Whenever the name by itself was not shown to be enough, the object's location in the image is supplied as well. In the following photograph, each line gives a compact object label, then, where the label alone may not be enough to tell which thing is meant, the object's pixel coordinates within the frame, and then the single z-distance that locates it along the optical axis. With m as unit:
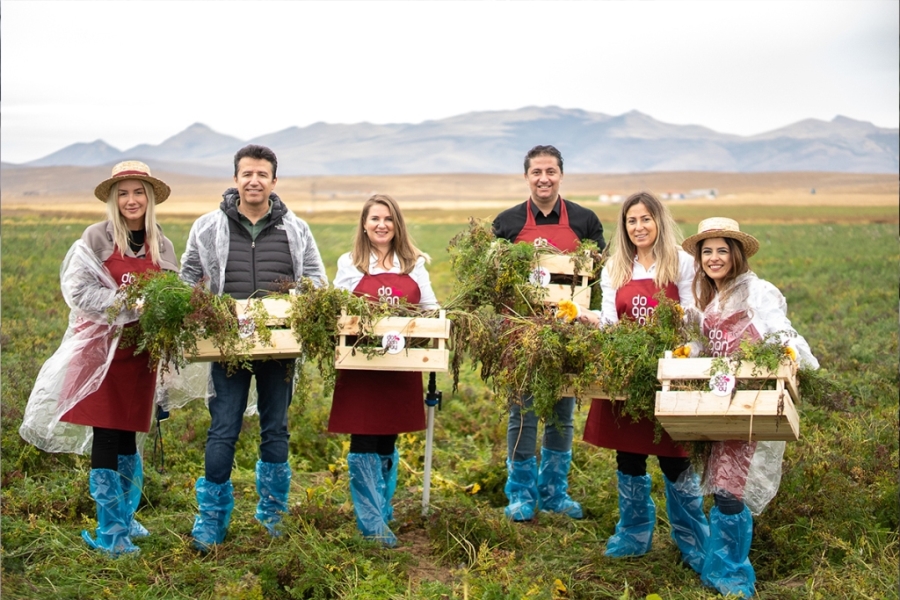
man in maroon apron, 6.34
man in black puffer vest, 5.68
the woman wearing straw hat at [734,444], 5.17
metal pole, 6.20
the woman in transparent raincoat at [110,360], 5.52
